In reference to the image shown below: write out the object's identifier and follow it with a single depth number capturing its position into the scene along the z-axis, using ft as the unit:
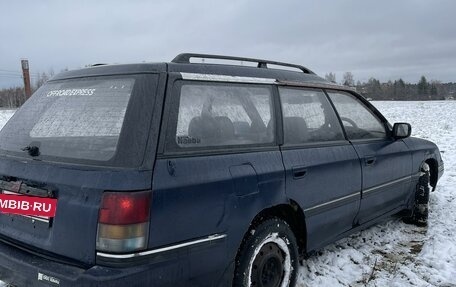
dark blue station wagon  6.82
